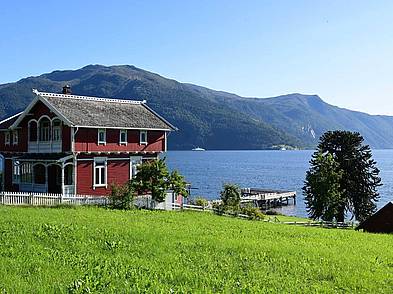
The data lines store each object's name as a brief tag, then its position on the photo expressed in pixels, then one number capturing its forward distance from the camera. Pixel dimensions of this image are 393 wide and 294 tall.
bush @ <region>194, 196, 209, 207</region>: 51.19
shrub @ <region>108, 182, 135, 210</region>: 37.88
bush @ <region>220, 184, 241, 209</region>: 53.45
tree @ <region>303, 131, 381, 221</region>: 52.72
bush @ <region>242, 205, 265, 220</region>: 44.85
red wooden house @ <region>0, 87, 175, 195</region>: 41.94
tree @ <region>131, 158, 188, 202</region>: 40.78
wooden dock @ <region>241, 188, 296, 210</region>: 86.87
